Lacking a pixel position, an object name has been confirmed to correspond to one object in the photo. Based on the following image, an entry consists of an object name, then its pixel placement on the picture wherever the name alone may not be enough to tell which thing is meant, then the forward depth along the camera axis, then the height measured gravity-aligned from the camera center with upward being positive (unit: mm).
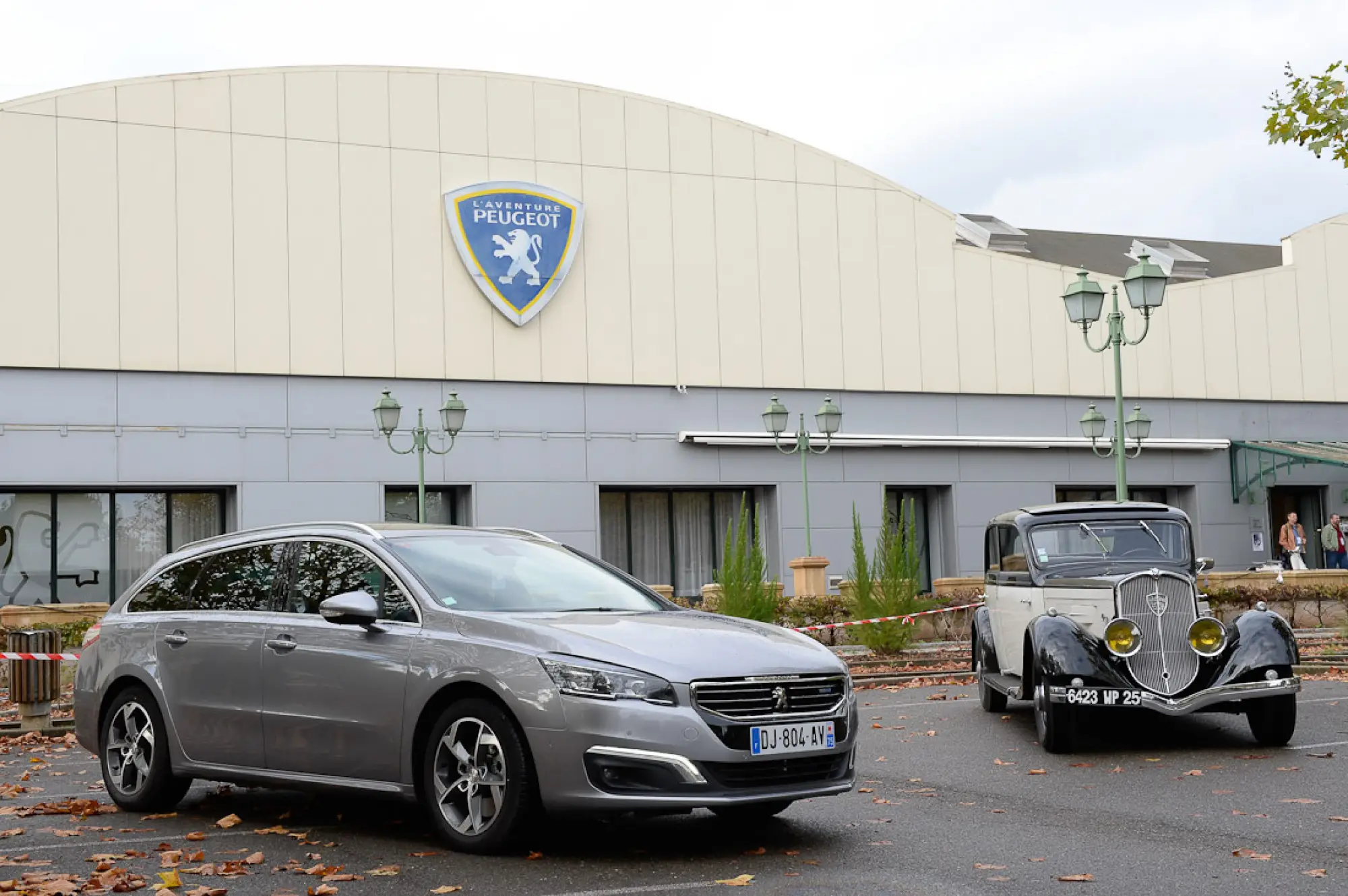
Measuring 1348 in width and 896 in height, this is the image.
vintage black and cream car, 10391 -905
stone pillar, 28469 -776
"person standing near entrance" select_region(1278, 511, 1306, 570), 35156 -496
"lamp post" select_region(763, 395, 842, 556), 31688 +2393
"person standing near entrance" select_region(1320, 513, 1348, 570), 37219 -692
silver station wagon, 6469 -667
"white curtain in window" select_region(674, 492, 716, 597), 37000 -113
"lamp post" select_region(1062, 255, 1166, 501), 18953 +2866
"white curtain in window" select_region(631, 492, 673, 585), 36469 +94
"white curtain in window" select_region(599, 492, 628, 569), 36031 +349
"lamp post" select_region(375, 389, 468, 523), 28797 +2440
